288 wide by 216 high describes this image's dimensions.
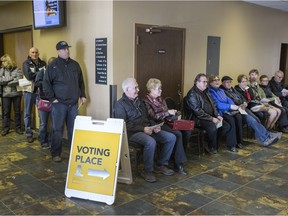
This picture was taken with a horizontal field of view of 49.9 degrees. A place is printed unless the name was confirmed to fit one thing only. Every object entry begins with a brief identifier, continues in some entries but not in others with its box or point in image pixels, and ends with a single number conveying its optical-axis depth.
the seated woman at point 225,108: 4.43
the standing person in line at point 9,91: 4.95
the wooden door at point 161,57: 4.05
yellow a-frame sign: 2.72
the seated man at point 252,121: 4.59
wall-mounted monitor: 4.28
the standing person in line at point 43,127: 4.40
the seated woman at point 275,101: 5.41
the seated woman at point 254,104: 5.00
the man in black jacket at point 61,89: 3.73
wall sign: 3.86
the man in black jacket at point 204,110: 4.08
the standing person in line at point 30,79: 4.55
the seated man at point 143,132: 3.28
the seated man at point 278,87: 5.80
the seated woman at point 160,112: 3.52
